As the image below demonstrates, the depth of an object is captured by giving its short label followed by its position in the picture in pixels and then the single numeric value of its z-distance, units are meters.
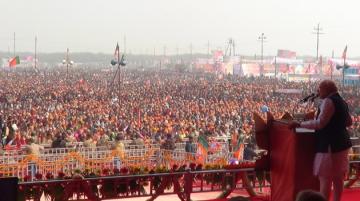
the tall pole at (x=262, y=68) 116.01
